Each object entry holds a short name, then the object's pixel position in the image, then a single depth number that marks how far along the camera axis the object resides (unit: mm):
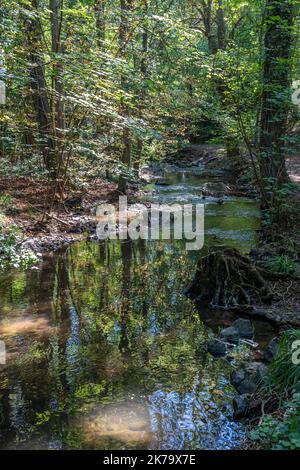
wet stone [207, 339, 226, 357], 5871
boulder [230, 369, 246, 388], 5066
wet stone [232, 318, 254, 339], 6305
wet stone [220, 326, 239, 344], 6194
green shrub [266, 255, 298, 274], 8211
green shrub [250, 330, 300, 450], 3435
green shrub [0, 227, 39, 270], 7686
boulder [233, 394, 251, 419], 4509
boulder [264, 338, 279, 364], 5402
